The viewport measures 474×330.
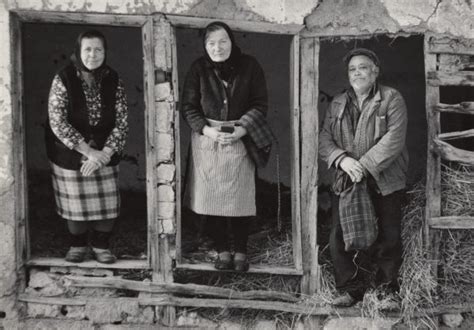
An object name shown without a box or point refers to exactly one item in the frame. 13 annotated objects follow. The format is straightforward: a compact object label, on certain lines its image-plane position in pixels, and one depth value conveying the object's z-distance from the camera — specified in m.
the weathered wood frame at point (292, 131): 5.28
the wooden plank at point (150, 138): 5.29
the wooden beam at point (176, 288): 5.50
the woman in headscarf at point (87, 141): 5.29
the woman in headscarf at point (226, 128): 5.34
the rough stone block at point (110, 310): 5.49
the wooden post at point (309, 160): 5.37
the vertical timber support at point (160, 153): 5.30
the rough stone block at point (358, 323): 5.39
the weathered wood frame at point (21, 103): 5.25
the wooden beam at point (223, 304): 5.46
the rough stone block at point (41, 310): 5.54
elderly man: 5.17
